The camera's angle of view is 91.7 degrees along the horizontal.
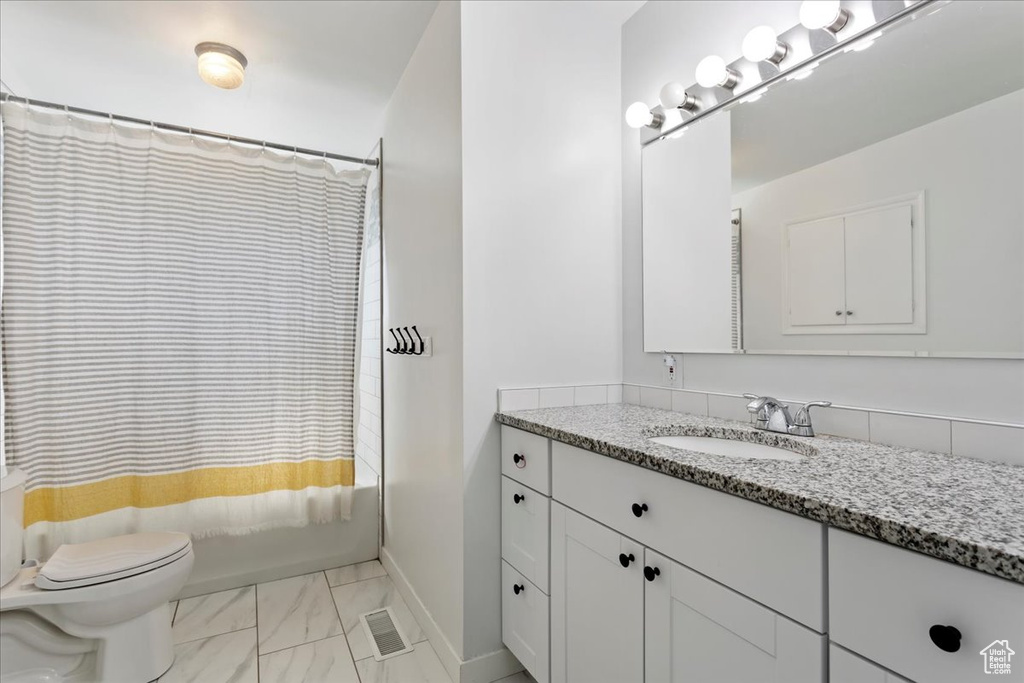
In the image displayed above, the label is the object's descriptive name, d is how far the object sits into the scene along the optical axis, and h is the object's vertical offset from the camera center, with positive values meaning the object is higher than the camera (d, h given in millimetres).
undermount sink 1287 -290
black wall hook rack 1973 +3
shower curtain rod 1976 +958
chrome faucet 1297 -202
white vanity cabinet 639 -434
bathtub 2279 -1008
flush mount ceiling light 1997 +1140
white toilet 1548 -852
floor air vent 1826 -1130
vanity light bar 1246 +812
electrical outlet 1766 -107
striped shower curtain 1949 +64
